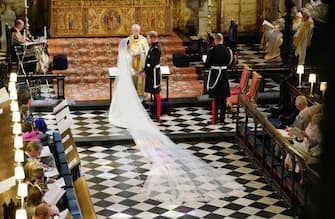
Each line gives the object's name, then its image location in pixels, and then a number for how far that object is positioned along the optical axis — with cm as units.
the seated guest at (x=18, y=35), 1714
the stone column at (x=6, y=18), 2061
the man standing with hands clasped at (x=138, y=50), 1592
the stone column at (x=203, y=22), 2112
